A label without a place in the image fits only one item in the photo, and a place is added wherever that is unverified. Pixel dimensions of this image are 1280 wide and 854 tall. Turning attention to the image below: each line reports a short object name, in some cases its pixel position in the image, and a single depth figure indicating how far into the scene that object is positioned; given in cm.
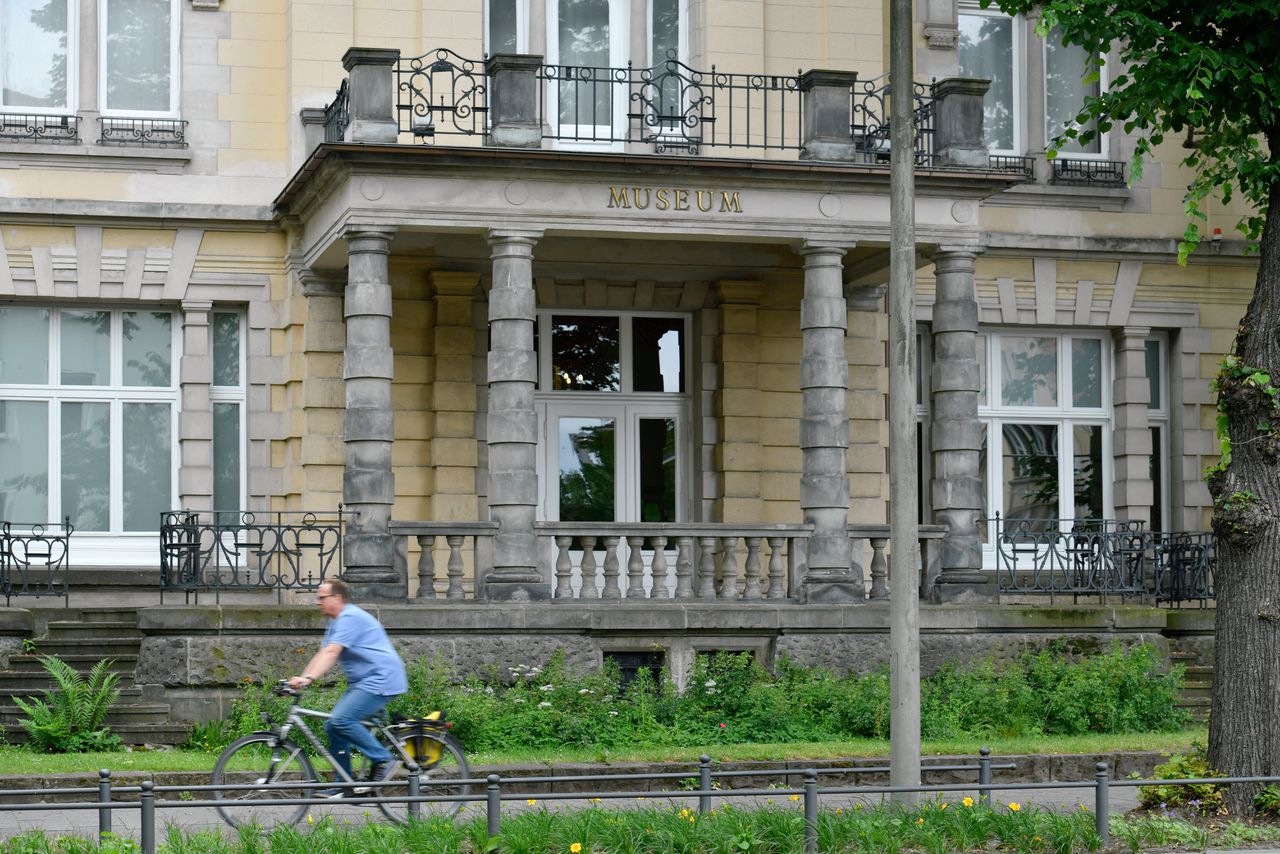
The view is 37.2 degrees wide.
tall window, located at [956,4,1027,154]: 2498
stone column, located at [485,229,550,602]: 1883
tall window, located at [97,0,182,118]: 2225
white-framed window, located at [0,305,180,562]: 2197
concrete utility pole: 1286
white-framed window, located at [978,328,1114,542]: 2494
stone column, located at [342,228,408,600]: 1881
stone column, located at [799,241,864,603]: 1952
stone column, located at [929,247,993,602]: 2012
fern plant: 1673
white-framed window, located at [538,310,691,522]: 2312
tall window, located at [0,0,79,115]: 2202
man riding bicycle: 1298
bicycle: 1274
